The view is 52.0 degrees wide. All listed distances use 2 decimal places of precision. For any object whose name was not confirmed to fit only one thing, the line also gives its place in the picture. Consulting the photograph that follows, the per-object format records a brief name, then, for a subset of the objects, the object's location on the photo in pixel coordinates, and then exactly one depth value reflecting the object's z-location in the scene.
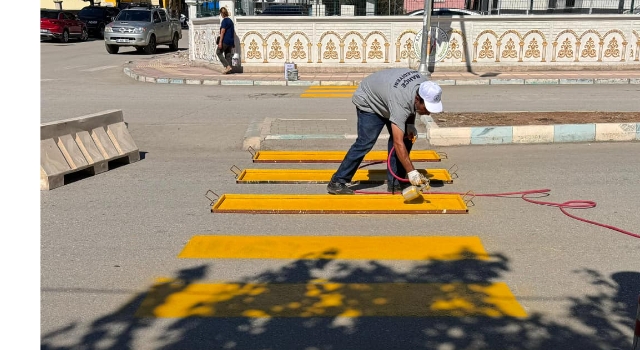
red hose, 6.00
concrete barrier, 7.29
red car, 32.17
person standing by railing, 17.53
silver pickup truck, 26.02
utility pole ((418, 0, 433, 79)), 15.45
